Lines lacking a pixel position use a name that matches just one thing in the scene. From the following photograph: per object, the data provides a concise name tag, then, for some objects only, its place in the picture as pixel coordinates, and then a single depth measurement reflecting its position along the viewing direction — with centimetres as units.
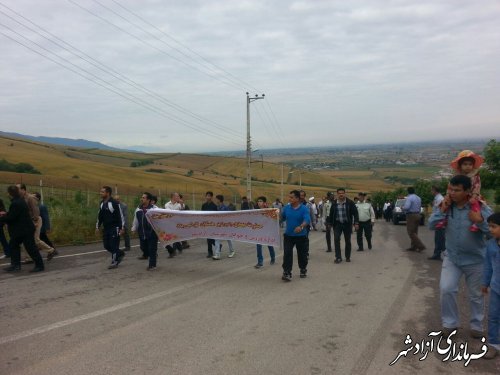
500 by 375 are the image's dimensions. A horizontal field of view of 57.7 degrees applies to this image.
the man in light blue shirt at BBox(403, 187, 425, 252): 1384
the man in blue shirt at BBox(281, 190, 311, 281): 938
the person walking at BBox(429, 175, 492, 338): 556
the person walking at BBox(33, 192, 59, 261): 1195
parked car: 2939
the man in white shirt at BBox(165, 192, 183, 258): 1283
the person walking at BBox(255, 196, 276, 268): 1091
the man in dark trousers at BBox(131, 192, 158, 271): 1055
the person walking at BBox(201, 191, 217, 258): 1272
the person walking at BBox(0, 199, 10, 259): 1120
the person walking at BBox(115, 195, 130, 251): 1383
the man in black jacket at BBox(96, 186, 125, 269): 1036
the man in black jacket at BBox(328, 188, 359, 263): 1208
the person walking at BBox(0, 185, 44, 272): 994
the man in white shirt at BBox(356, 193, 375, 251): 1430
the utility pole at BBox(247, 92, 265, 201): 3605
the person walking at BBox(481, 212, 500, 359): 498
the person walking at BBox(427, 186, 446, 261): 1180
